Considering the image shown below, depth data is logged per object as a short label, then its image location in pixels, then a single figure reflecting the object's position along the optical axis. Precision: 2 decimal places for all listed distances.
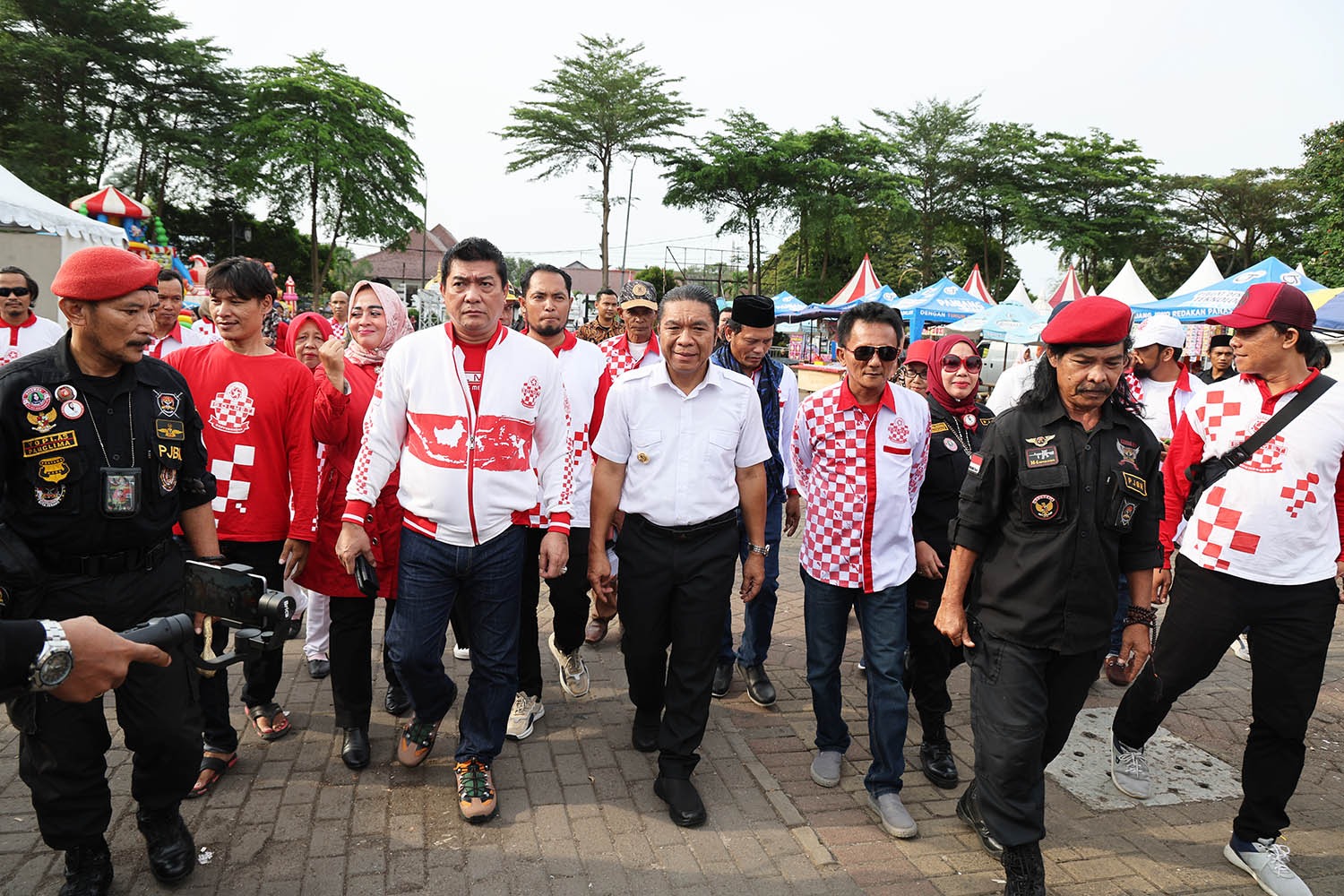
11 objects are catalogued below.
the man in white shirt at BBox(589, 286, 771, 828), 3.17
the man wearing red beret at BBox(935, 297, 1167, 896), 2.58
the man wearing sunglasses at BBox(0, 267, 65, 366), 5.22
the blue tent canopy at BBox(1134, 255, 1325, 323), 12.01
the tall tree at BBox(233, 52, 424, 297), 27.72
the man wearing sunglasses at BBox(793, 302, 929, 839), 3.20
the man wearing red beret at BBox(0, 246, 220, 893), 2.33
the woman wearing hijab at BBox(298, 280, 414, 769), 3.30
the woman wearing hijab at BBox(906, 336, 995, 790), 3.49
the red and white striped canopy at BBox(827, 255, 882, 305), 24.00
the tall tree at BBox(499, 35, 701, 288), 35.62
